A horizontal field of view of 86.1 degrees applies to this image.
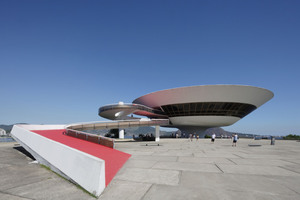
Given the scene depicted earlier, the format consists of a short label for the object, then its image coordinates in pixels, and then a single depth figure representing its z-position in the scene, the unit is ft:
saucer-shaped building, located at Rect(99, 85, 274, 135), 138.00
